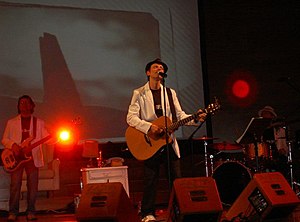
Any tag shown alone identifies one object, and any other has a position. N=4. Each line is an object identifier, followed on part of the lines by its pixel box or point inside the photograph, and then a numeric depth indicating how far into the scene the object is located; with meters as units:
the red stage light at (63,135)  7.12
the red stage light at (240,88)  9.39
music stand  6.34
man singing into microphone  5.39
